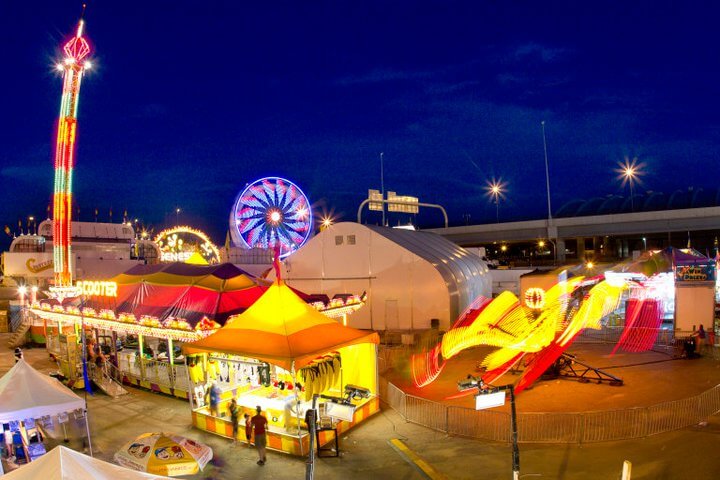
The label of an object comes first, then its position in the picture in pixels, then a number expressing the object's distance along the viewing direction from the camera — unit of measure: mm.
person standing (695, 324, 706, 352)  22275
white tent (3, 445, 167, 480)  6312
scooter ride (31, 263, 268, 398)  17766
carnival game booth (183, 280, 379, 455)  13062
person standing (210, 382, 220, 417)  14952
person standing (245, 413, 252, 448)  13289
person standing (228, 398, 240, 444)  13781
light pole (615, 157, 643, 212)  64825
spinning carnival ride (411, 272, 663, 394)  16875
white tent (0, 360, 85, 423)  11172
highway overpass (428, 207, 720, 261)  54719
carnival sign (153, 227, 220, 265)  55253
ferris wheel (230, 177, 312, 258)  40344
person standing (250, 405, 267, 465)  12227
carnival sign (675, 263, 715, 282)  24784
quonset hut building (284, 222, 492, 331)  29828
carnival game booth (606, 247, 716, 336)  24683
